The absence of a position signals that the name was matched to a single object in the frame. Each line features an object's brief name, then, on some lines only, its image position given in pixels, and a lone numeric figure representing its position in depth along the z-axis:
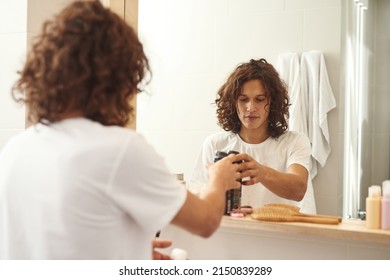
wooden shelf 1.02
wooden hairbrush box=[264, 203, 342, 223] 1.15
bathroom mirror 1.22
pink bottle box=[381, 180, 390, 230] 1.02
